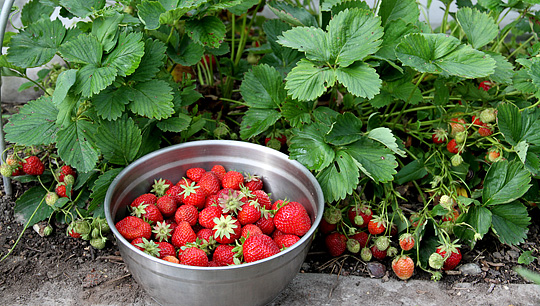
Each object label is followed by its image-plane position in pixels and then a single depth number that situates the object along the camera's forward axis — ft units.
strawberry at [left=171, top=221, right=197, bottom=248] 4.15
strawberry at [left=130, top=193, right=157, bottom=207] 4.47
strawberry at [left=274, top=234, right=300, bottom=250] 4.14
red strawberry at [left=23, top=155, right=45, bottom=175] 4.91
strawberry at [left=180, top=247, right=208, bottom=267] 3.82
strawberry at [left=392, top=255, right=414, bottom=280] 4.46
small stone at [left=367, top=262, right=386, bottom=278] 4.71
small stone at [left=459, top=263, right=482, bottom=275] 4.77
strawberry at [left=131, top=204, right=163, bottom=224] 4.31
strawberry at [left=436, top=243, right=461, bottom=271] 4.26
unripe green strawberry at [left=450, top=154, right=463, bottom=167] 4.71
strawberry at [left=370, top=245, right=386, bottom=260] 4.76
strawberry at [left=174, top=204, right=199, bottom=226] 4.35
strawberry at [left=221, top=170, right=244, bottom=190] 4.70
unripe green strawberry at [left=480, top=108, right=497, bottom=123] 4.83
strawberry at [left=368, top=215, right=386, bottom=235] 4.57
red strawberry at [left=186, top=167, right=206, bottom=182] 4.83
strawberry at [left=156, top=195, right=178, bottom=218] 4.46
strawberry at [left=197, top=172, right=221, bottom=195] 4.66
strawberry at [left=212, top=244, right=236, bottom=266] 3.98
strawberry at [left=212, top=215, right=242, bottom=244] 4.06
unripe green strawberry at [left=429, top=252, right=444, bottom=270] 4.35
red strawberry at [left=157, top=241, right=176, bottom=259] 4.00
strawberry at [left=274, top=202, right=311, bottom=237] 4.21
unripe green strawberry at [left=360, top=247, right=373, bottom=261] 4.73
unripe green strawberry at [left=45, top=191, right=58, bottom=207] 4.72
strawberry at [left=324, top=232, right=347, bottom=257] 4.75
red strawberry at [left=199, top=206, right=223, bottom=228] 4.30
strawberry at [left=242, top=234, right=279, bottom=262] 3.84
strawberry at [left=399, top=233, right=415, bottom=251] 4.43
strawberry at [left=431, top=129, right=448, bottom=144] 5.04
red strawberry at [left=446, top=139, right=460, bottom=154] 5.03
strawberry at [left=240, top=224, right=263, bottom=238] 4.14
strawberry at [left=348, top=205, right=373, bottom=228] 4.65
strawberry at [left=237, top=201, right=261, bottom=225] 4.26
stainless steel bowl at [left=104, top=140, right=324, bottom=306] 3.59
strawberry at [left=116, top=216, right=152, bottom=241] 4.11
